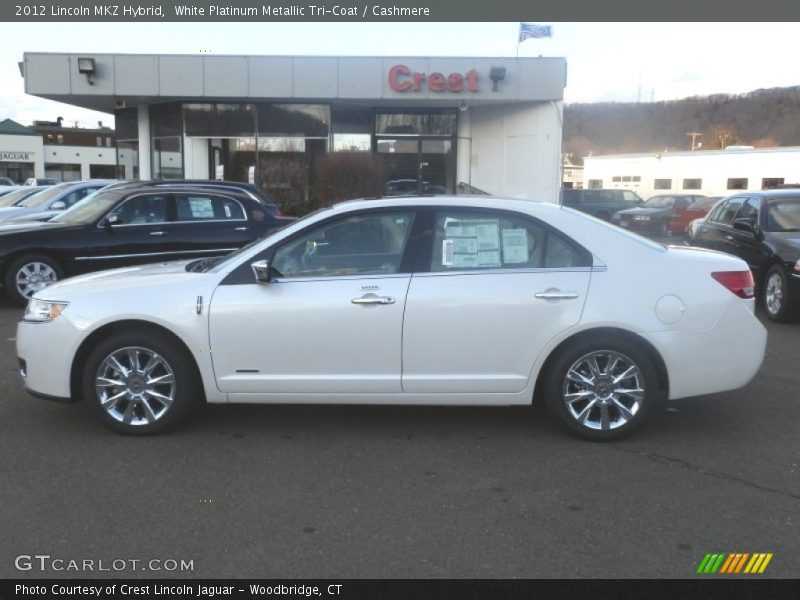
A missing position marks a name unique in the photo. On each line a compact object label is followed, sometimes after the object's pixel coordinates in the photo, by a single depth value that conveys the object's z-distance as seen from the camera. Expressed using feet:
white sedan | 16.03
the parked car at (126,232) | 32.50
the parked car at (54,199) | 49.80
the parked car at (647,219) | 88.79
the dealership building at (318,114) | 69.46
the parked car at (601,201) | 96.73
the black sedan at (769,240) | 30.25
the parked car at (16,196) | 58.35
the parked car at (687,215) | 84.87
